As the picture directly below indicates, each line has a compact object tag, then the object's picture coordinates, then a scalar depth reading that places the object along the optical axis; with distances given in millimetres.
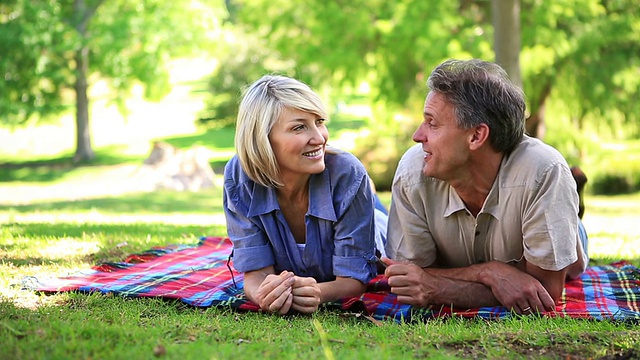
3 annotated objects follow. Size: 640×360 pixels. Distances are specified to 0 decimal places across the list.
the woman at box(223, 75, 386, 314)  4195
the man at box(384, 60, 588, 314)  3936
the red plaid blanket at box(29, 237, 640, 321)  4145
